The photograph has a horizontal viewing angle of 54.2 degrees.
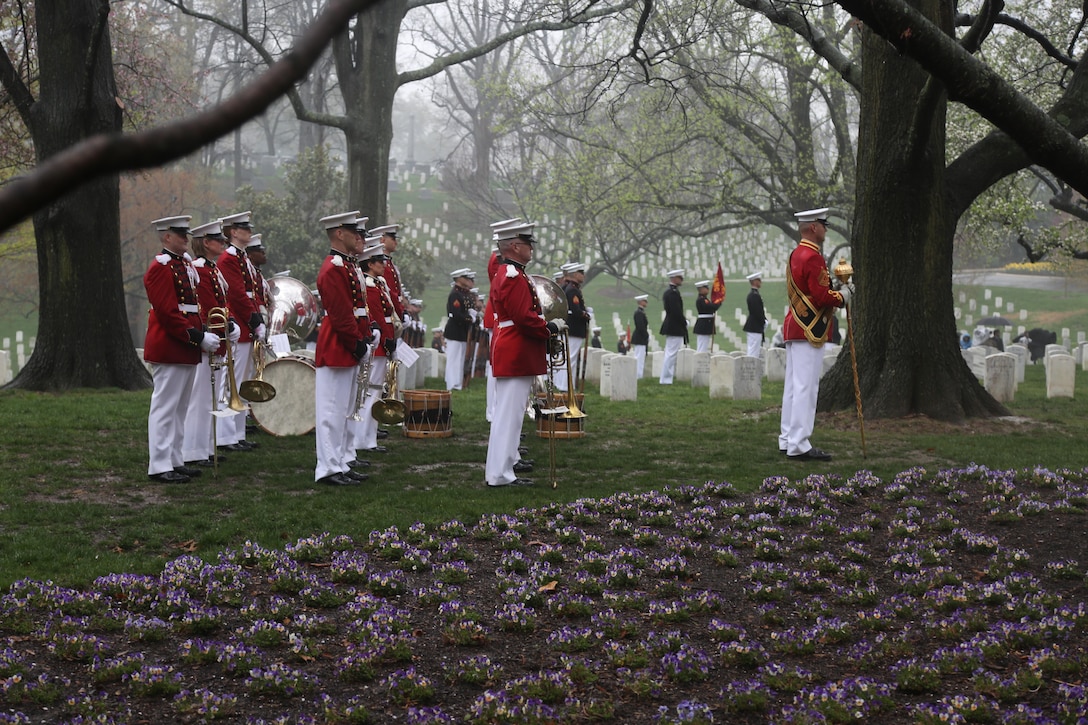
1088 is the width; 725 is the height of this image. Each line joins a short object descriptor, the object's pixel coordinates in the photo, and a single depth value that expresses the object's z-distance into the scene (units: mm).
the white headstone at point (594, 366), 20984
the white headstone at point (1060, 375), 18188
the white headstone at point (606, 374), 18141
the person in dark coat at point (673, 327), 22266
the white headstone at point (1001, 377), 17172
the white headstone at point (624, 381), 17812
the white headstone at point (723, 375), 18062
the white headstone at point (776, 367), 21188
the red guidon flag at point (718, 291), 24000
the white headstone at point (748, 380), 18062
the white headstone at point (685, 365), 22422
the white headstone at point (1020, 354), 22312
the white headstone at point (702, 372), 21406
